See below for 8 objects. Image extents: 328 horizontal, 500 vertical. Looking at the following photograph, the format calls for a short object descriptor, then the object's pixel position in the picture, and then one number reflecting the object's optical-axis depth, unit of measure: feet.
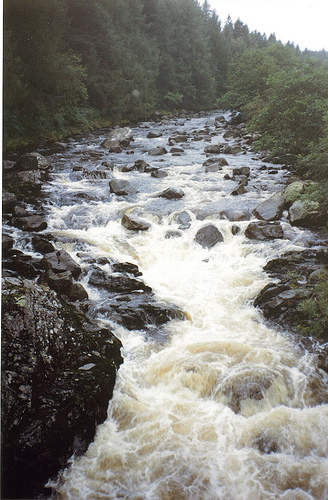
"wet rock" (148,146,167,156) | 54.60
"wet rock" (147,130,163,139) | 70.13
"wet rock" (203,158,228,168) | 47.11
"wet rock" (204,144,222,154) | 55.36
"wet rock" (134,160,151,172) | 45.57
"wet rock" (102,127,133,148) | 58.54
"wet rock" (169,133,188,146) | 62.69
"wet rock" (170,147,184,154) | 55.42
